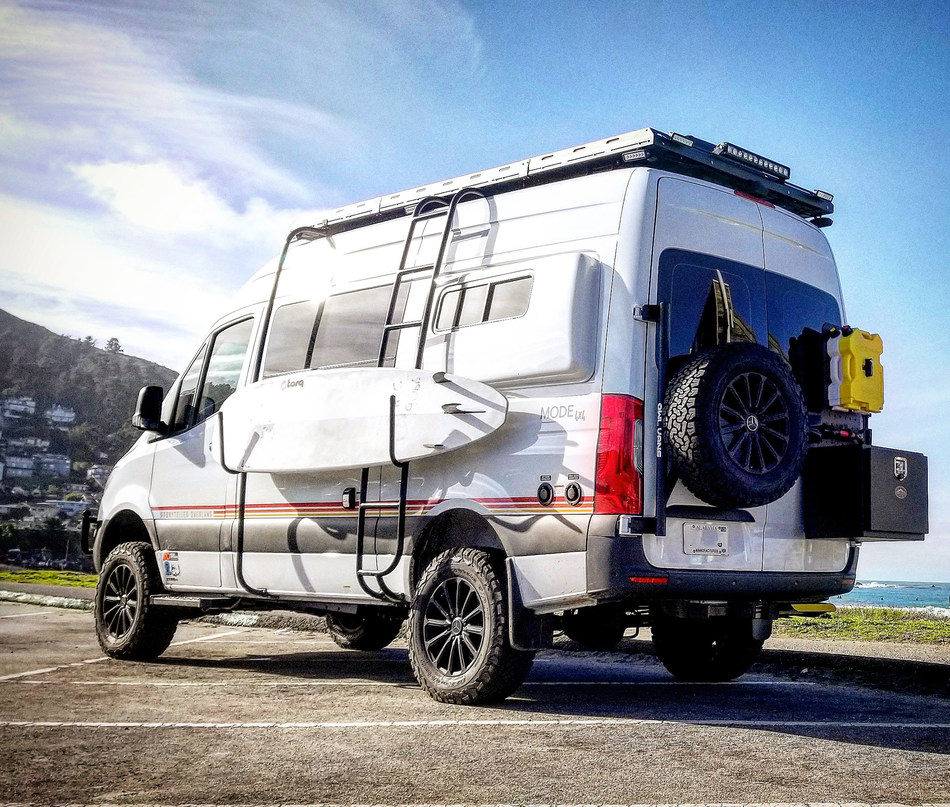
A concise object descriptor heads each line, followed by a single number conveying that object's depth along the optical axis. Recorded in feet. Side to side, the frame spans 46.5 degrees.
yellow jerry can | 22.31
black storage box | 21.22
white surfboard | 21.33
